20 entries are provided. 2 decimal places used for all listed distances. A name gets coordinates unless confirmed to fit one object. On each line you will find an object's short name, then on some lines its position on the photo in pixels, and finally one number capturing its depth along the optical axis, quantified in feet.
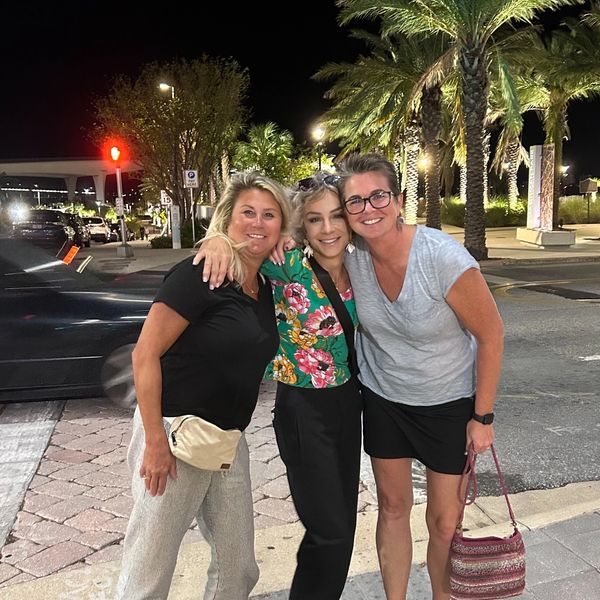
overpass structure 197.16
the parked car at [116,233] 123.44
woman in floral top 7.38
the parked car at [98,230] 117.70
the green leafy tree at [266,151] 134.82
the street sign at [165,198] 87.64
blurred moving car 16.47
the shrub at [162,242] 83.82
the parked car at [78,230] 70.38
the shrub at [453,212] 108.06
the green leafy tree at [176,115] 81.30
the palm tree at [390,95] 65.82
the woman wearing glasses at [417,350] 7.20
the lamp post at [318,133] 95.56
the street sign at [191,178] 67.46
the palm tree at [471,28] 49.67
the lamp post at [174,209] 75.97
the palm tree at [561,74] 67.72
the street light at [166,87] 78.24
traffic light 65.98
